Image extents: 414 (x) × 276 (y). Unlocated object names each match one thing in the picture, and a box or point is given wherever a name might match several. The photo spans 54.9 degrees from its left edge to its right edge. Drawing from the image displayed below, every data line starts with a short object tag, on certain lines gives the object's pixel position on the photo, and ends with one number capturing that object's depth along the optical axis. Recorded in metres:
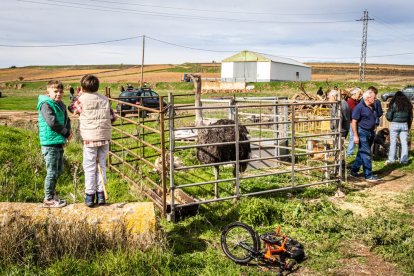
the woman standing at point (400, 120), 10.44
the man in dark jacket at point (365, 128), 9.01
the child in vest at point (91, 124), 5.27
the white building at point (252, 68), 60.53
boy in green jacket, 5.36
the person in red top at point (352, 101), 10.06
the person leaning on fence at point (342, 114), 8.55
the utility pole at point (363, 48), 56.59
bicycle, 5.02
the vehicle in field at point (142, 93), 25.10
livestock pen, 6.57
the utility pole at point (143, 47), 41.03
